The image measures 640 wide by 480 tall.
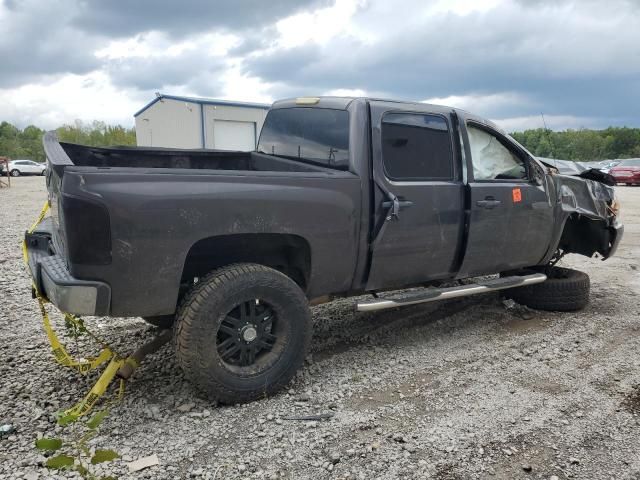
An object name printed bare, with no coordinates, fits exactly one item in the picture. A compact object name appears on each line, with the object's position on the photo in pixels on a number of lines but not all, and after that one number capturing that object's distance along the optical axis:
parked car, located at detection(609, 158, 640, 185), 24.47
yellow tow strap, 3.15
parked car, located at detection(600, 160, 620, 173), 27.09
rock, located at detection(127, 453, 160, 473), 2.70
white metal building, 22.12
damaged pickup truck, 2.93
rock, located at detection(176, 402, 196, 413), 3.31
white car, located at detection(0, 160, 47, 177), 37.31
